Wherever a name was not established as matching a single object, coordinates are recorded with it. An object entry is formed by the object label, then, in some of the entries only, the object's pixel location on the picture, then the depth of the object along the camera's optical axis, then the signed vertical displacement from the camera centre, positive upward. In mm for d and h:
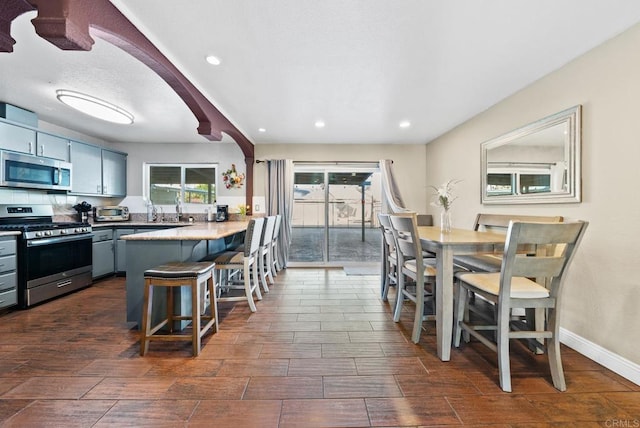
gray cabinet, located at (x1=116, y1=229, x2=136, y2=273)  4051 -639
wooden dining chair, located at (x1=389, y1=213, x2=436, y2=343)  2043 -478
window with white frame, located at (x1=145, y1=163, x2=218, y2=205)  4781 +524
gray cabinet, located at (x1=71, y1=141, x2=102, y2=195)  3758 +642
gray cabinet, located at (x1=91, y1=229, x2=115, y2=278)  3730 -610
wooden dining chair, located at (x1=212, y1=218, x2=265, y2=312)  2668 -506
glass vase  2732 -95
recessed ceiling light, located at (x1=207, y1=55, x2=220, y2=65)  2062 +1223
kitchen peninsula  2197 -385
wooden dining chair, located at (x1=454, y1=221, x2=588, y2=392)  1448 -466
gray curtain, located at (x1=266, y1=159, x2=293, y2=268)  4531 +361
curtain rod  4609 +887
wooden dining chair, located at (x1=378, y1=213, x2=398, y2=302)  2681 -520
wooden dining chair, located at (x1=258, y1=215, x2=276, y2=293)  3195 -467
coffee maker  4508 -24
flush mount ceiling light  2631 +1126
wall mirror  2053 +464
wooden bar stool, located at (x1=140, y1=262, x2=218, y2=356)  1846 -576
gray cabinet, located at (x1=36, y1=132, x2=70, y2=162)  3289 +854
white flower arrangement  2734 +137
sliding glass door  4843 +115
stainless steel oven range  2779 -495
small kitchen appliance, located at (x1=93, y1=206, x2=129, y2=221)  4191 -26
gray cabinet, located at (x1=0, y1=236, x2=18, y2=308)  2611 -624
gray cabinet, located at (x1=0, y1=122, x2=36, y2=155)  2930 +856
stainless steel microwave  2953 +488
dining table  1815 -445
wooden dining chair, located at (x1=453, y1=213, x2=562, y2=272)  2354 -180
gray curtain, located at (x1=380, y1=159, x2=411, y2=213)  4488 +448
